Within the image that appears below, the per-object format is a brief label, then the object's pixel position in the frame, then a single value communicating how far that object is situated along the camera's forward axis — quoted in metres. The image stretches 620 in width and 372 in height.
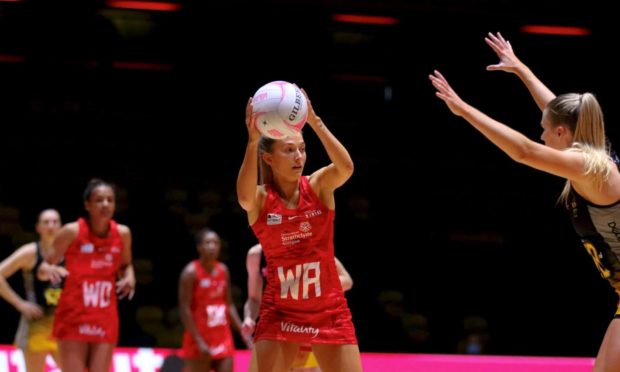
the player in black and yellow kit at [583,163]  6.78
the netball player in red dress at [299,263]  8.21
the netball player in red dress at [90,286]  12.14
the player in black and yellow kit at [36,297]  13.88
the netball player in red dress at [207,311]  16.19
